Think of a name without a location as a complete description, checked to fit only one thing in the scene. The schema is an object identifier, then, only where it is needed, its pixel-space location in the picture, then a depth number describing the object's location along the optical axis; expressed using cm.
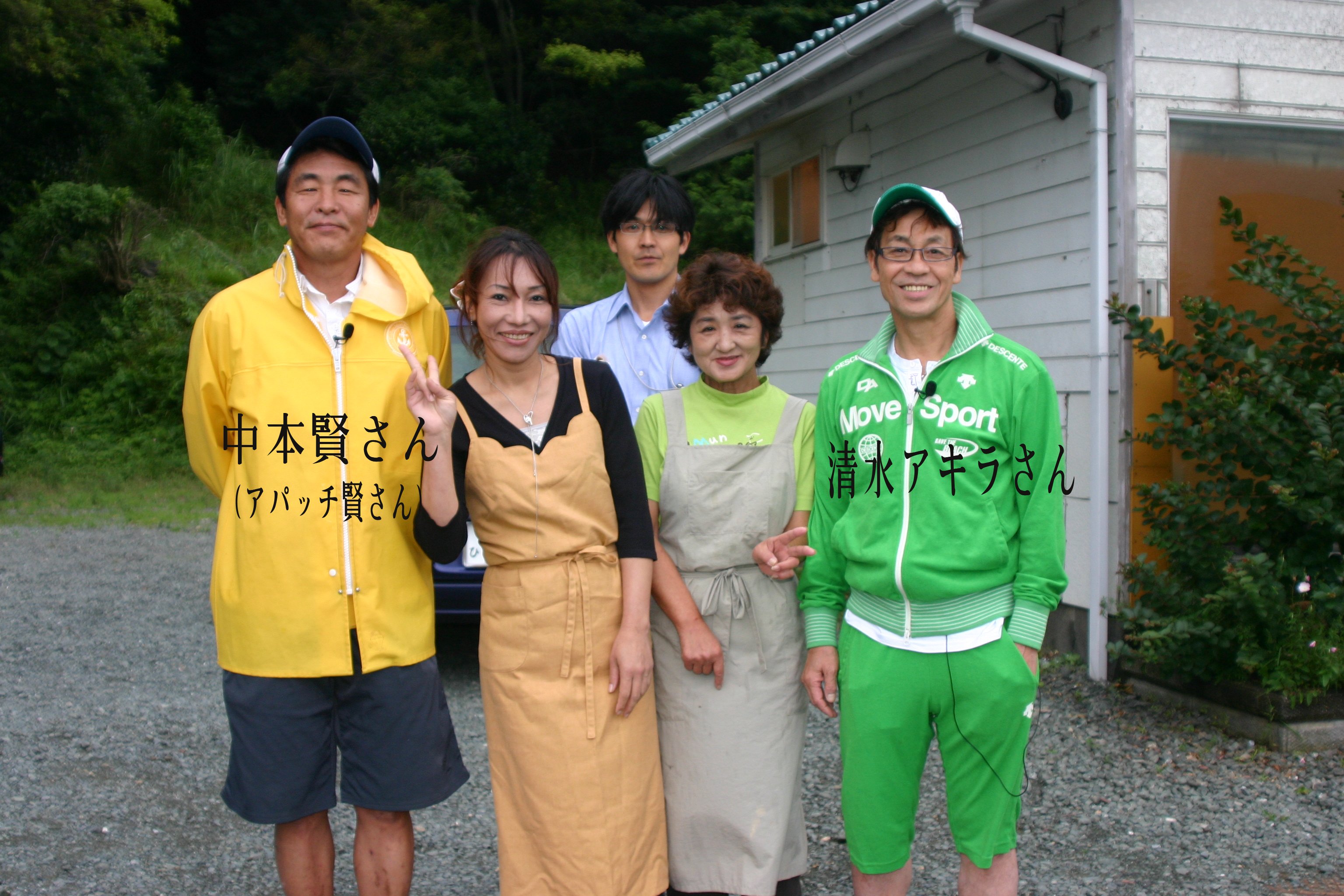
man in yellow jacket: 244
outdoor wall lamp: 736
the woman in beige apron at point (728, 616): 256
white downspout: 508
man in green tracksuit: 235
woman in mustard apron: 241
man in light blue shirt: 301
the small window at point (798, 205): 830
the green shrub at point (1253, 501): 408
